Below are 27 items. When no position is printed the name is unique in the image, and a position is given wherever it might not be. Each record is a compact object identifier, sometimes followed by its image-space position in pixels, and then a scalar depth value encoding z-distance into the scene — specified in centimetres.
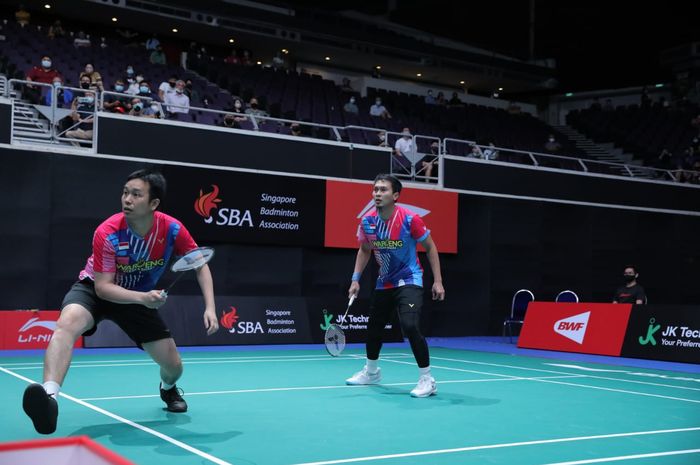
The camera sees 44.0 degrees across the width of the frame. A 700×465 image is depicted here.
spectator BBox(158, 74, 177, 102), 1852
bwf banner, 1439
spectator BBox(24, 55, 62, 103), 1688
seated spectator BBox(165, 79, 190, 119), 1838
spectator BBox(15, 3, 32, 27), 2325
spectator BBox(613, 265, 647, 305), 1556
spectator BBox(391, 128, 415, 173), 1934
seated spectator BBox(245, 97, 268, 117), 1966
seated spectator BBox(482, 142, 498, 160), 2059
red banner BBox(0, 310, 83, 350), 1321
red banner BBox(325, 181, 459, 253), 1775
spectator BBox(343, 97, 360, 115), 2495
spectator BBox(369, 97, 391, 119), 2507
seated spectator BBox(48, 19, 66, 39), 2214
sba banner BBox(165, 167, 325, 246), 1606
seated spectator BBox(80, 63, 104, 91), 1702
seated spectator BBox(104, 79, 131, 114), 1628
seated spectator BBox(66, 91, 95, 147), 1569
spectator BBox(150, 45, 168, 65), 2342
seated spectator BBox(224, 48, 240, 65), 2564
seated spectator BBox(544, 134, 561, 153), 2731
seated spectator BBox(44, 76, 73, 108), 1596
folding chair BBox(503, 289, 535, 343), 1741
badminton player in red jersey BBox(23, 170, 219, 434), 582
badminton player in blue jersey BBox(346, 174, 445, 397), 849
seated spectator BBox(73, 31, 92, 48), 2170
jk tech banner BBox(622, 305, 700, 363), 1338
